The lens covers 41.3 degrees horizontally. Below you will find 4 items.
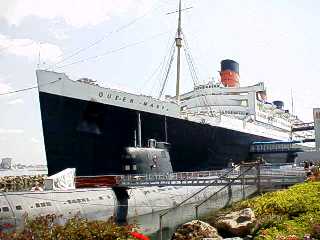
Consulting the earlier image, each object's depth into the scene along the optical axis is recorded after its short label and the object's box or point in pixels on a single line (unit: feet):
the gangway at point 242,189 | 62.69
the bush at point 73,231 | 31.17
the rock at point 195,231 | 44.13
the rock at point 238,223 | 45.21
